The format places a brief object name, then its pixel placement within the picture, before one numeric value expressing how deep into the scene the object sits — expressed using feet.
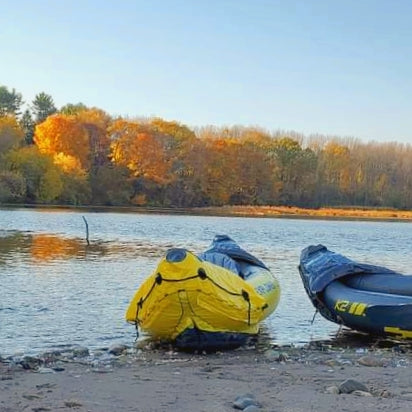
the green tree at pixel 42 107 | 362.12
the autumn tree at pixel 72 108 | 351.30
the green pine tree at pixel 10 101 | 352.49
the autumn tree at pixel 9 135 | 259.60
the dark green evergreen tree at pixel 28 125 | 329.93
